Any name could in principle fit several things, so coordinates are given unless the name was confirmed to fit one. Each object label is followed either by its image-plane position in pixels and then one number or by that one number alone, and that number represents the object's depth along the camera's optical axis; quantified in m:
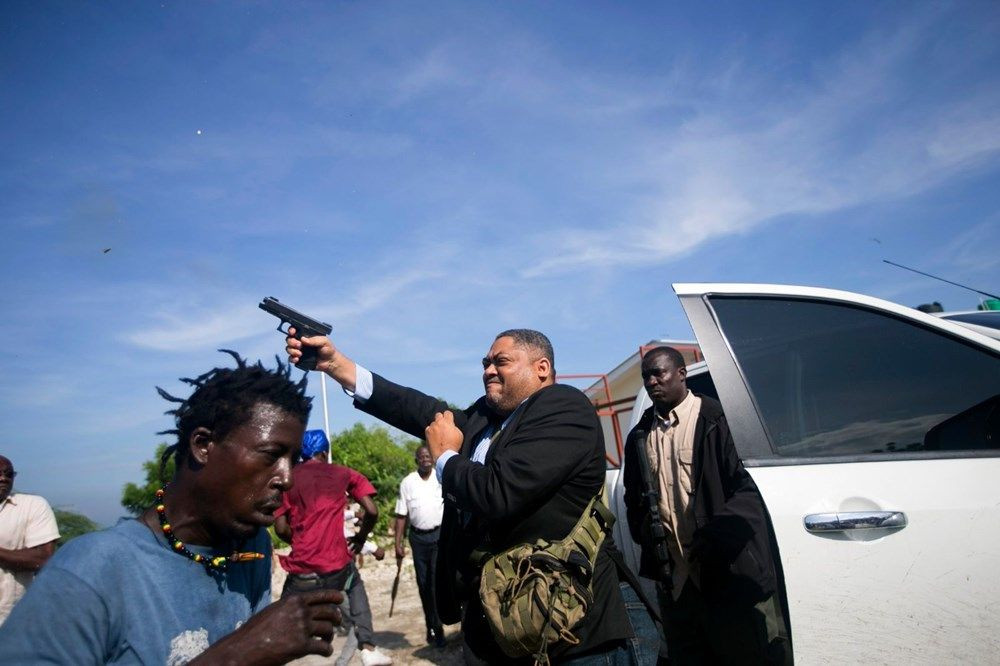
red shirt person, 5.09
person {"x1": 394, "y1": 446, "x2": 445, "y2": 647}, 6.21
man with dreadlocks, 1.17
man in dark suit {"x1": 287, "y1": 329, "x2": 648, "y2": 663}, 2.18
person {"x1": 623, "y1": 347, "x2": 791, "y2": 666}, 2.47
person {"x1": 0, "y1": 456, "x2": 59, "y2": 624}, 3.84
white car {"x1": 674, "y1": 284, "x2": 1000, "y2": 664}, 2.04
